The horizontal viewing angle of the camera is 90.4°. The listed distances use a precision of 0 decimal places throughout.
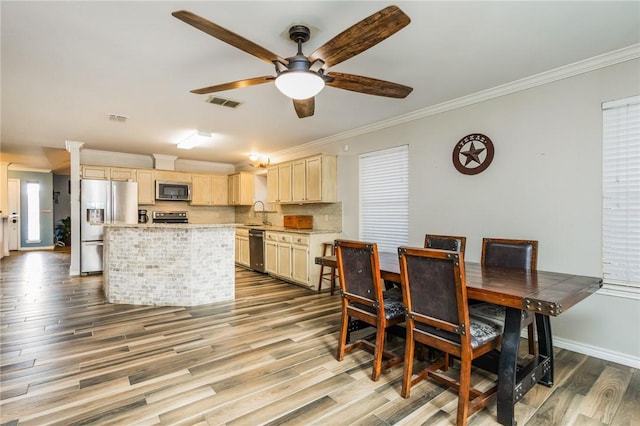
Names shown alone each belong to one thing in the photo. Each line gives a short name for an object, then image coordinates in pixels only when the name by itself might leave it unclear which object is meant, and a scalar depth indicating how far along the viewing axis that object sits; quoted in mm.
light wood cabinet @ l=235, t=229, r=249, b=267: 6668
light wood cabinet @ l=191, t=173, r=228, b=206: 7469
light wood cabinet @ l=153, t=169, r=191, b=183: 6957
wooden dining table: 1727
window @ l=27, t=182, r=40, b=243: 9859
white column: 5822
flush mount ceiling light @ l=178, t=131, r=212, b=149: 5057
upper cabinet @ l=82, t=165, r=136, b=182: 6234
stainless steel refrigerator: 5863
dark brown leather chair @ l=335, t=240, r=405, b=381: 2342
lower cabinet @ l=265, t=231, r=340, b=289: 4957
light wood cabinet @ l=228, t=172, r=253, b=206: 7398
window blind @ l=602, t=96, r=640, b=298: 2576
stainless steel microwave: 6887
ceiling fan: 1669
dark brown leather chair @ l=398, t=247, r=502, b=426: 1832
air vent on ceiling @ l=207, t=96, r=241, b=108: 3619
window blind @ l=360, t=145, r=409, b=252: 4348
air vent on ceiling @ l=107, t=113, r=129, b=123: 4184
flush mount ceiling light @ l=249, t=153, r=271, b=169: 6656
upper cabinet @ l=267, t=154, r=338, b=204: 5215
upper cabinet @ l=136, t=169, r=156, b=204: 6730
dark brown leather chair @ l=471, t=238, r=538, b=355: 2363
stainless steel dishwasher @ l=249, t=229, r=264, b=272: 6078
